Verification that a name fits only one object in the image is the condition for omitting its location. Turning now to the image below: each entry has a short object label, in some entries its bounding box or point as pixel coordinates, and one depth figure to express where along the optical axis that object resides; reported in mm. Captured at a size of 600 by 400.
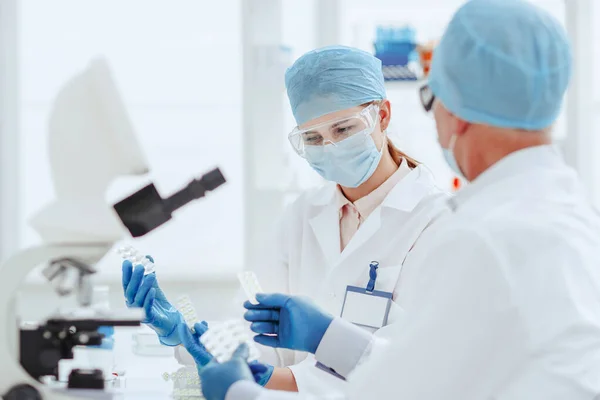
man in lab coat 2013
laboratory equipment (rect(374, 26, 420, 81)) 3321
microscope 2056
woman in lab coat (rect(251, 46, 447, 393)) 2561
